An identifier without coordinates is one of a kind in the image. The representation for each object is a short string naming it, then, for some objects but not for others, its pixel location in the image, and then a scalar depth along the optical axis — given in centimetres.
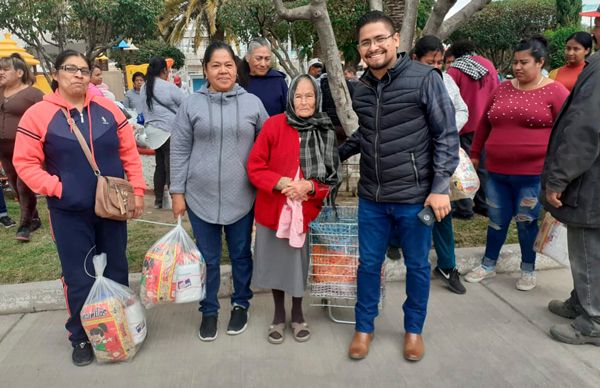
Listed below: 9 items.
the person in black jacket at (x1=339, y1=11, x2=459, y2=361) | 270
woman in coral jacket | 270
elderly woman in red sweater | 298
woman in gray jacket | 304
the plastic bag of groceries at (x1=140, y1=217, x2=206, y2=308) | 302
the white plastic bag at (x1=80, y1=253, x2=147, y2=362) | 289
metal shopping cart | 324
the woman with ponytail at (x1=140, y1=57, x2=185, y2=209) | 577
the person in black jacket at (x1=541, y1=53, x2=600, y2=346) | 278
